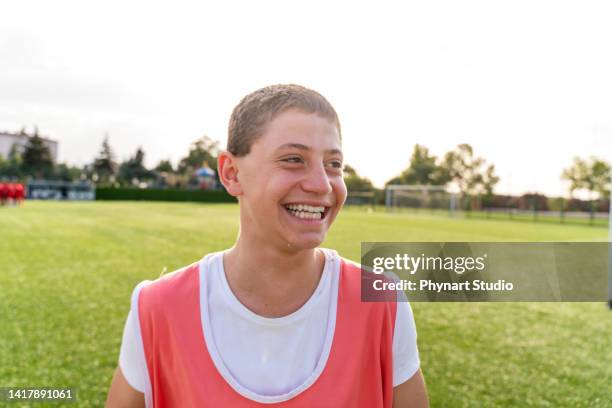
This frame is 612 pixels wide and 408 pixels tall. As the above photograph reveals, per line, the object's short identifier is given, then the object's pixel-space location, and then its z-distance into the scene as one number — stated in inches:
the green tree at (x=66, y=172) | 1867.6
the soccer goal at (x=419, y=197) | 1248.2
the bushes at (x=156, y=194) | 1621.6
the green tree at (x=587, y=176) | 1217.4
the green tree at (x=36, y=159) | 1873.8
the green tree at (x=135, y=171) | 2229.3
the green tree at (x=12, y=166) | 1815.9
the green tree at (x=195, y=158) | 1928.6
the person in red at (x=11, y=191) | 1022.4
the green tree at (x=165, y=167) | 2172.7
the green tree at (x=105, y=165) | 2190.0
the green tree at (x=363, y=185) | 1155.6
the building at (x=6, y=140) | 2532.0
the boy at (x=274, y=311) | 48.0
